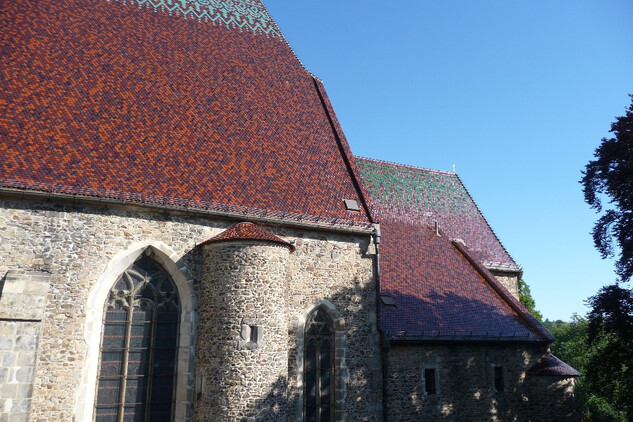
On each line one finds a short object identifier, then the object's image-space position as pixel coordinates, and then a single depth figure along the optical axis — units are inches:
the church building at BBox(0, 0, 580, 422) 373.7
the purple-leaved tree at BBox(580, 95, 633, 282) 581.3
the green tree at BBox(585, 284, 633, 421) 560.1
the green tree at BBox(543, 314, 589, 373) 1295.5
